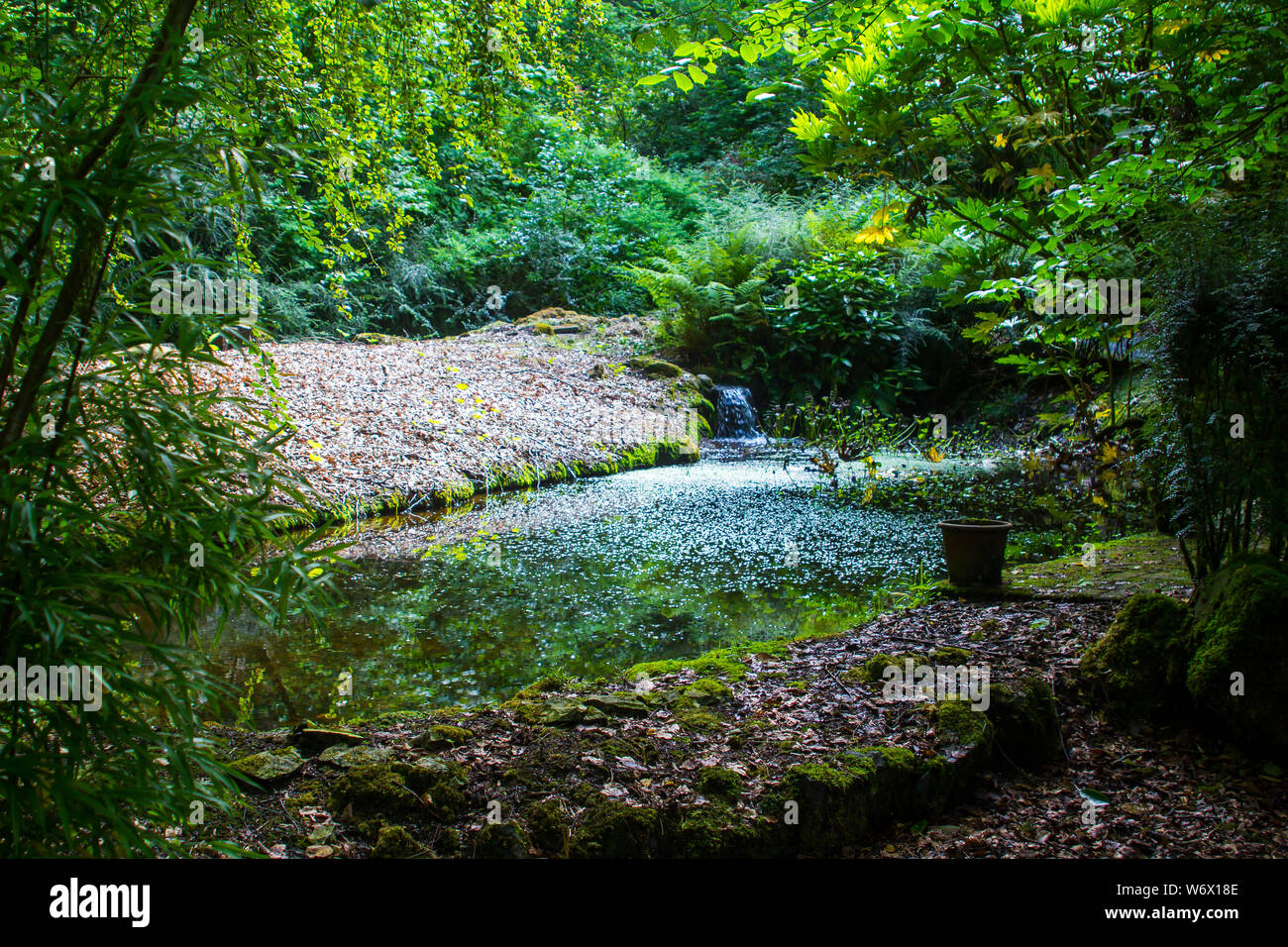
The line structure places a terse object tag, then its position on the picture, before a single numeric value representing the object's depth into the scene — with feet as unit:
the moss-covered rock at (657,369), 37.11
